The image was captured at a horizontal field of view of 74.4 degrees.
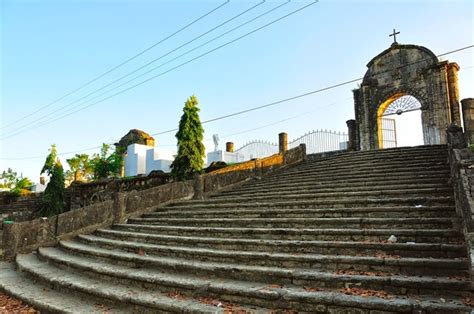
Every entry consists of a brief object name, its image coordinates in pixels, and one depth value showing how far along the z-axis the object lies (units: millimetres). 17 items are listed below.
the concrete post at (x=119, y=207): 8156
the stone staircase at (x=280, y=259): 3488
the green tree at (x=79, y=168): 28625
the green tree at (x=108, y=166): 23375
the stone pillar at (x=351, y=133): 16588
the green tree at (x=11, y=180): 26086
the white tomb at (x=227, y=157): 23766
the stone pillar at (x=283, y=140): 15672
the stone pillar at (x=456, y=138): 7082
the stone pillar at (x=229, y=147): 25209
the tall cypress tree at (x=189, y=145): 13102
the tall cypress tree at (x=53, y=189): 16328
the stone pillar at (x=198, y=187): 10039
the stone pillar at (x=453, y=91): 14227
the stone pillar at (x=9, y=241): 7230
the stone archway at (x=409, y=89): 14391
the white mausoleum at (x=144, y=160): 24438
